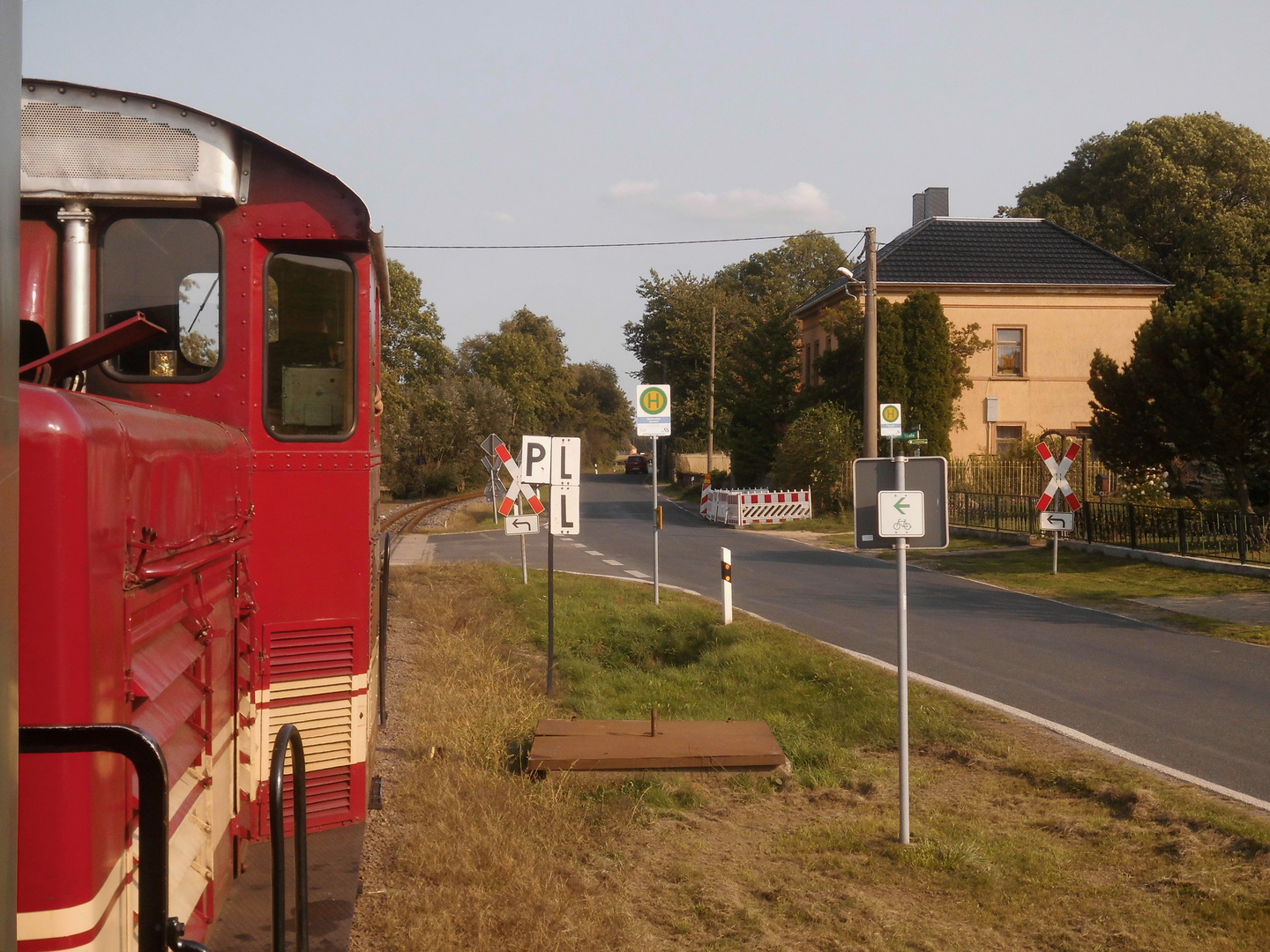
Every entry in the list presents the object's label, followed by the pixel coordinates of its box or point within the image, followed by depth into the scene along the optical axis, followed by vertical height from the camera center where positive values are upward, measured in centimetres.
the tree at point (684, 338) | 6644 +801
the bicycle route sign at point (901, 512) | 670 -25
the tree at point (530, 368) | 8238 +766
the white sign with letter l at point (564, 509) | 1161 -41
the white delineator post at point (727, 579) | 1316 -125
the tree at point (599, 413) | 9694 +491
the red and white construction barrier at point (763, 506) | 3356 -110
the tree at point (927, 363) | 3631 +332
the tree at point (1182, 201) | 4672 +1147
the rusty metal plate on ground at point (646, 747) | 752 -187
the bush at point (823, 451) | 3434 +51
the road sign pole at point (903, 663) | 650 -115
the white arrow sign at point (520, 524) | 1483 -71
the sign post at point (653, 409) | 1512 +78
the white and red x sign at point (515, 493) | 1434 -29
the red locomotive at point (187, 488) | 197 -5
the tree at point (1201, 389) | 1919 +139
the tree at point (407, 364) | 5244 +516
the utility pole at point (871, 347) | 2630 +280
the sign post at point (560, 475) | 1155 -6
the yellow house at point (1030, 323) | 3991 +505
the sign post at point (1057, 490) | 1944 -38
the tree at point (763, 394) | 4203 +274
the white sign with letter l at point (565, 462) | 1152 +7
